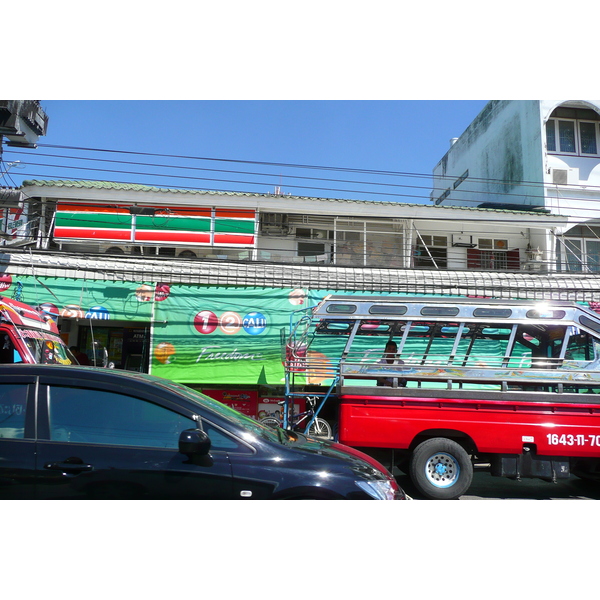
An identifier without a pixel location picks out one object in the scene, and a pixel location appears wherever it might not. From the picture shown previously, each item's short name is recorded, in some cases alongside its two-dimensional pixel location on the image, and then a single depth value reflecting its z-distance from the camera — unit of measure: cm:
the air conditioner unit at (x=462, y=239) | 1758
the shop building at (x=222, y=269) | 1234
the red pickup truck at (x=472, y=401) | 737
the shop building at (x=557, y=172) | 1703
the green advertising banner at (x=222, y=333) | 1230
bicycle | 847
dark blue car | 357
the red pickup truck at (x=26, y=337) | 796
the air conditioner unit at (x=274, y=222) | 1614
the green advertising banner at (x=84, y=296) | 1207
